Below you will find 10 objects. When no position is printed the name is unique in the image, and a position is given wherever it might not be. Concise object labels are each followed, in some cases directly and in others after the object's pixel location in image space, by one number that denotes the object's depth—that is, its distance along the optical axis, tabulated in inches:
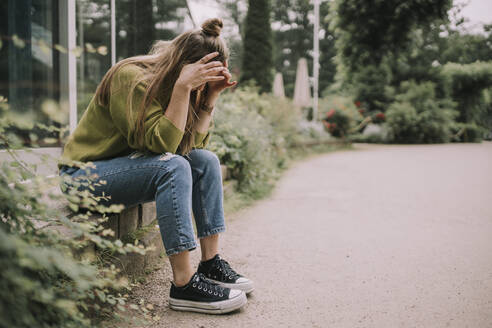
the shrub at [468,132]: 493.4
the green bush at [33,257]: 29.4
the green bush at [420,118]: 462.9
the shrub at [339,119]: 389.4
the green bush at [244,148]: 147.6
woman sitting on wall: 60.1
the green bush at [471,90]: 398.9
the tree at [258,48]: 527.5
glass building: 109.3
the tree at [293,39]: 1165.7
